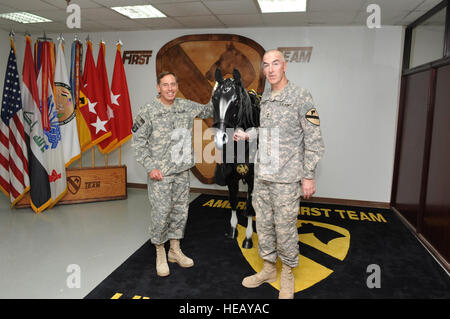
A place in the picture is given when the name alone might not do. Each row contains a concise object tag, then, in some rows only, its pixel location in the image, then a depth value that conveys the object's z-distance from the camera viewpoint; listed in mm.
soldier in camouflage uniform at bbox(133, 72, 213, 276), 2336
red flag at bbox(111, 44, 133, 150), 4555
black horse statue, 2198
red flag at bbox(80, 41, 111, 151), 4379
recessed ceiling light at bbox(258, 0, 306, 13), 3477
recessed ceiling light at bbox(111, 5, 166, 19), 3869
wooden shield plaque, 4598
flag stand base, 4332
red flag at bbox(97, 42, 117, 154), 4461
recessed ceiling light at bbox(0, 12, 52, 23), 4235
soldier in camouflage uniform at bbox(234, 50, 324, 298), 1938
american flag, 3928
